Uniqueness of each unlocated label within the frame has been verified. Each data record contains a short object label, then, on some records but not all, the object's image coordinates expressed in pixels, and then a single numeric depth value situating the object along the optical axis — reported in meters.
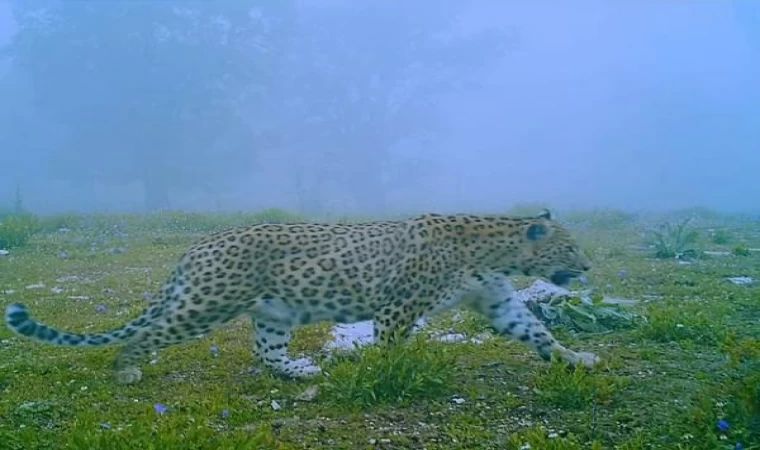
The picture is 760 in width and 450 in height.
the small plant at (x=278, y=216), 9.40
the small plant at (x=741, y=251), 9.62
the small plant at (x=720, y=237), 10.77
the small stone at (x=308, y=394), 4.23
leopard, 4.79
